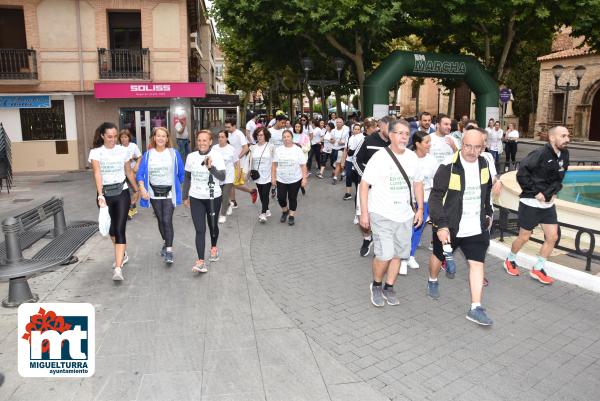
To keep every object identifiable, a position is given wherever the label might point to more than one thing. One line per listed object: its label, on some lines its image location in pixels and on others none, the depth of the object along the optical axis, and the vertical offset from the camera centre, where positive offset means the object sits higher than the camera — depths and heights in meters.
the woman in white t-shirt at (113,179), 6.07 -0.72
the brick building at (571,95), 33.72 +1.75
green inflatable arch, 18.52 +1.67
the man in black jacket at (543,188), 5.89 -0.78
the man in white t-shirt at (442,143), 7.10 -0.32
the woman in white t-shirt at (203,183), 6.38 -0.79
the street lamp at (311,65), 20.59 +2.19
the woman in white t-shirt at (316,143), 16.61 -0.78
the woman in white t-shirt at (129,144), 8.75 -0.44
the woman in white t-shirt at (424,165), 6.08 -0.55
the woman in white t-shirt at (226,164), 9.39 -0.85
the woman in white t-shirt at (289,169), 9.06 -0.88
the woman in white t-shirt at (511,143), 17.73 -0.79
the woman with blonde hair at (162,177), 6.50 -0.74
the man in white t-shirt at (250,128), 16.25 -0.30
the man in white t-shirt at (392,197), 5.05 -0.76
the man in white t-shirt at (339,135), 14.57 -0.45
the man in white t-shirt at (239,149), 10.25 -0.61
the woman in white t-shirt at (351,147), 11.09 -0.59
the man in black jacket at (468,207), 4.78 -0.81
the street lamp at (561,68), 21.70 +2.14
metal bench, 5.32 -1.67
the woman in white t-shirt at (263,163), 9.54 -0.81
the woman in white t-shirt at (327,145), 15.36 -0.78
